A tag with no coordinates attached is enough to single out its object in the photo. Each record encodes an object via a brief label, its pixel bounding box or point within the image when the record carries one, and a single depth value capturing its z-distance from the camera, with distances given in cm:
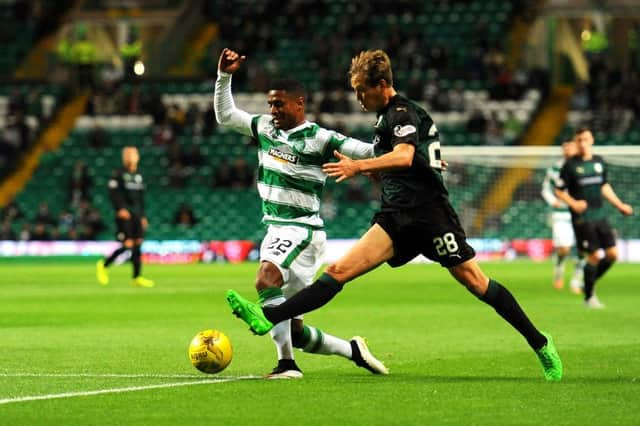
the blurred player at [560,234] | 4625
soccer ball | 1952
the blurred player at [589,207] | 3697
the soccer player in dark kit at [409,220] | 1897
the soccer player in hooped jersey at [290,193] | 1989
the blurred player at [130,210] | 4859
